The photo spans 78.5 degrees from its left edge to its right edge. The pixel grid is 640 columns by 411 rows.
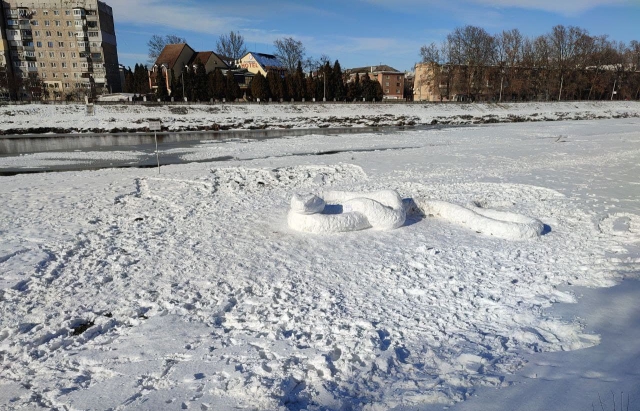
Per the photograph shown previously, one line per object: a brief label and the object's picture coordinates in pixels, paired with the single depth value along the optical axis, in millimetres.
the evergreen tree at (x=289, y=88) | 60500
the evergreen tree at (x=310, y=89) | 62000
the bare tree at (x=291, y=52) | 94388
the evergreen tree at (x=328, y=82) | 62897
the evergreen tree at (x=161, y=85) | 60125
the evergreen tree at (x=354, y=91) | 65775
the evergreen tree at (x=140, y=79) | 74875
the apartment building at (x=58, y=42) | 75562
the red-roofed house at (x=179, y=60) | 78312
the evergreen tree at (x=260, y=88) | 59750
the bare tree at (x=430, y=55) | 74562
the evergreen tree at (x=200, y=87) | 59803
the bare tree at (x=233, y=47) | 107938
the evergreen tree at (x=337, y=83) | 64250
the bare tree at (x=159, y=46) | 100188
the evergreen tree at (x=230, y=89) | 59481
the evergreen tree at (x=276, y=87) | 60000
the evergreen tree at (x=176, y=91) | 60100
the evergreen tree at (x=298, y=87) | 61250
